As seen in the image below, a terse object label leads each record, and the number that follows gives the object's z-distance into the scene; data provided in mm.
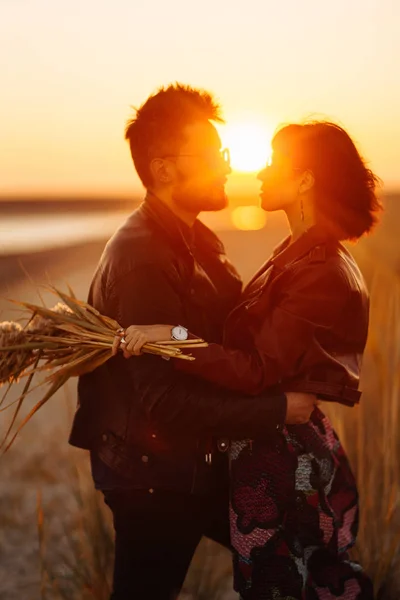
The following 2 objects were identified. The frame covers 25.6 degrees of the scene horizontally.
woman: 2520
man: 2531
